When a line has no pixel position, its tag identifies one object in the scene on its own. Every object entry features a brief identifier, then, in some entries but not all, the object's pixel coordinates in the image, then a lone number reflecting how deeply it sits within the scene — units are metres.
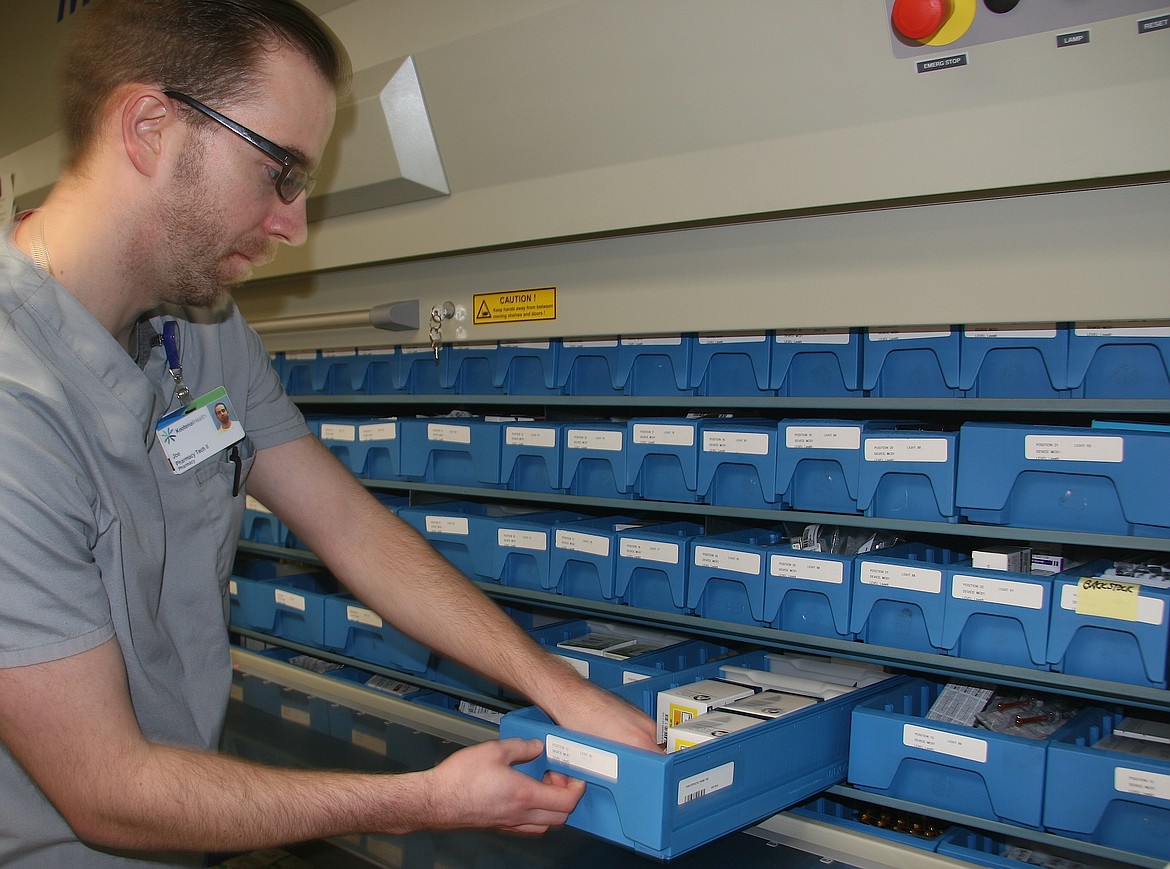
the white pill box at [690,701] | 1.67
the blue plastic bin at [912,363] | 1.69
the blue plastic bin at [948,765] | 1.52
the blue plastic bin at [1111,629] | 1.44
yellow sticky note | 1.46
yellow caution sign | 2.20
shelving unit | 1.49
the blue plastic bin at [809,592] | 1.76
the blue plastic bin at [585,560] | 2.12
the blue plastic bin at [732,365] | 1.92
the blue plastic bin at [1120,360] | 1.49
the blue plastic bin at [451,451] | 2.38
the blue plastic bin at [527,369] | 2.30
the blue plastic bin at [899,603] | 1.65
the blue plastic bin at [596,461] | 2.11
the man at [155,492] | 1.10
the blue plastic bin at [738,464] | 1.88
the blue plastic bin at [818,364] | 1.81
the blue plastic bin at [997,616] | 1.54
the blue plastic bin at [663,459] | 2.00
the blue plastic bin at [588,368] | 2.19
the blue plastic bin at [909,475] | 1.66
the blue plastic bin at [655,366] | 2.04
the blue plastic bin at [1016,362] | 1.58
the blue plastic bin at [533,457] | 2.24
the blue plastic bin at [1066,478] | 1.46
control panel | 1.32
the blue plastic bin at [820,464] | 1.77
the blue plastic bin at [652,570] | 2.00
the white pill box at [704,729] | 1.48
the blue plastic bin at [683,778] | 1.31
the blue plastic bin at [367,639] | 2.49
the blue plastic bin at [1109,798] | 1.42
